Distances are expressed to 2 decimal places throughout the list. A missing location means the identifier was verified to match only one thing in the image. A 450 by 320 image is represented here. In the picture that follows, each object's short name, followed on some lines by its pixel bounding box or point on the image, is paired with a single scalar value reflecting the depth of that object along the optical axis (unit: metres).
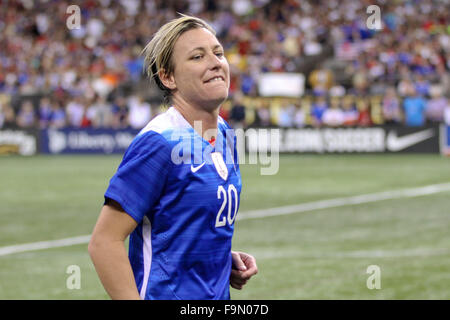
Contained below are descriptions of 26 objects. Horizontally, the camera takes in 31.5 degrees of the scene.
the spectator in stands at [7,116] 29.20
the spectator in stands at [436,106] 25.06
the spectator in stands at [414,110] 25.17
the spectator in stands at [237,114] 25.64
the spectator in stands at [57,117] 28.70
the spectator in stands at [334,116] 25.75
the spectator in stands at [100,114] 28.23
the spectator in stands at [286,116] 26.36
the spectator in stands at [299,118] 26.44
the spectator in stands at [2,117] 29.33
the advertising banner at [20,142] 28.38
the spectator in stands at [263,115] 26.50
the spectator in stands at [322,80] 28.40
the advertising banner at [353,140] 25.30
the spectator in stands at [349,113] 25.75
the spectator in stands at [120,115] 27.91
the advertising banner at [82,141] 27.84
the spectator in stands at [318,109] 26.16
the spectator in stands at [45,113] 29.11
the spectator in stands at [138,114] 27.64
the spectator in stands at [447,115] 24.78
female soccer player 2.94
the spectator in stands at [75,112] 29.06
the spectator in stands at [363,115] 25.73
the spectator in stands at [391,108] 25.41
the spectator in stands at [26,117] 28.84
